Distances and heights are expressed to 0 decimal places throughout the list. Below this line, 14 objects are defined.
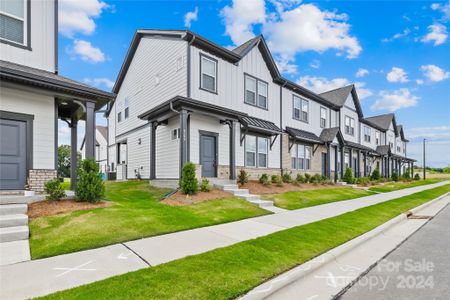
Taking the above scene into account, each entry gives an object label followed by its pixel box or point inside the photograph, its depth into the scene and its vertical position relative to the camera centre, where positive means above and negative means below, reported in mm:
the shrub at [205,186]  11190 -1299
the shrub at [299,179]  17375 -1544
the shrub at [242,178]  13680 -1174
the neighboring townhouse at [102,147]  23383 +753
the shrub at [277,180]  15133 -1409
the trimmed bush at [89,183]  7910 -835
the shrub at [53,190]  7617 -1022
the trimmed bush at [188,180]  10438 -981
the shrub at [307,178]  18253 -1560
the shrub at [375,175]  28516 -2118
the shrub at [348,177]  22375 -1816
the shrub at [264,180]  14664 -1362
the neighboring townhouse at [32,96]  7910 +1909
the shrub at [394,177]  32553 -2636
